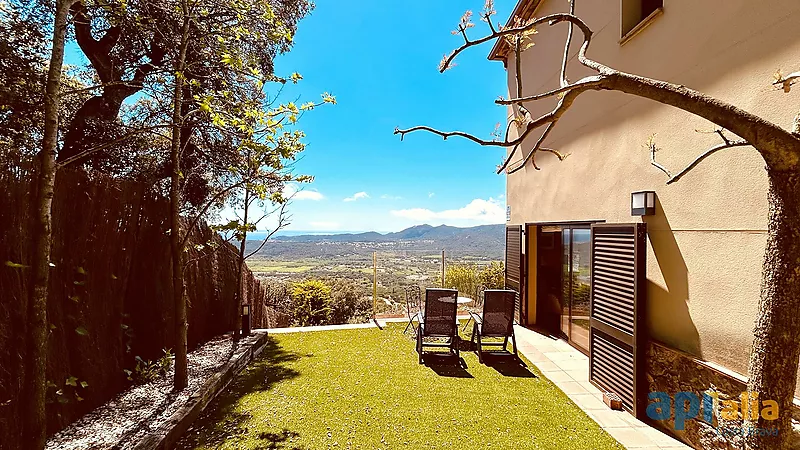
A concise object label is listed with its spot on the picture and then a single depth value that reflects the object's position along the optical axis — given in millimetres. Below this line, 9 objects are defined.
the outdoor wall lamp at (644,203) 4285
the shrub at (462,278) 11570
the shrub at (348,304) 10328
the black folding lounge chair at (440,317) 6296
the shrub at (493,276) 10852
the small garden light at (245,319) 6918
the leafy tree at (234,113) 4230
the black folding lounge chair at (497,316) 6184
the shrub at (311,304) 9945
